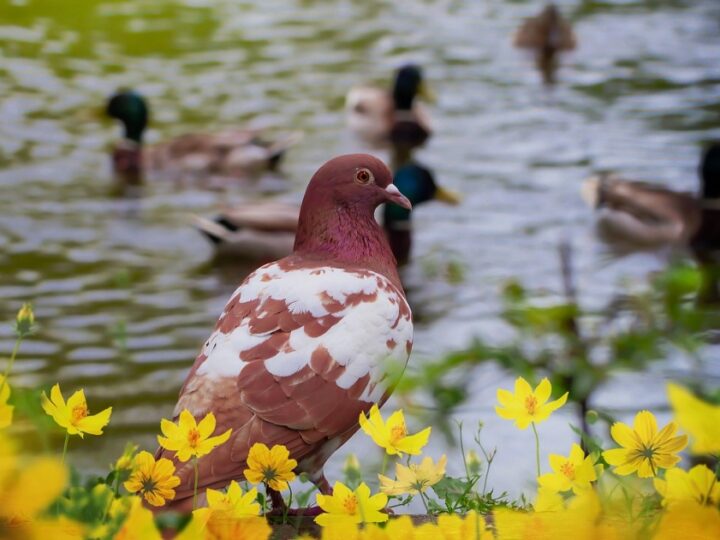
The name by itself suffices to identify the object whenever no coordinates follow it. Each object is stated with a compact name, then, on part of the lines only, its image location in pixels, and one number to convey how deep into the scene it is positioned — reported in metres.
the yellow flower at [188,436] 4.93
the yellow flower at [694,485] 3.63
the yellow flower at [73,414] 4.99
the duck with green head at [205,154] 24.08
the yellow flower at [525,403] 5.27
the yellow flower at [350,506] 4.54
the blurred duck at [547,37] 32.12
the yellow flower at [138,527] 3.50
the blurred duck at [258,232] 19.94
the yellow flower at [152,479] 4.91
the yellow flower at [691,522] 3.09
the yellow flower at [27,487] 3.07
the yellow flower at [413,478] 4.99
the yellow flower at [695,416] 3.06
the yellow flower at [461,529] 3.89
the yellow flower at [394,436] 5.00
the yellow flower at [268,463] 5.05
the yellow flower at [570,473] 4.98
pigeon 6.00
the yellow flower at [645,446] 4.68
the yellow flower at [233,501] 4.89
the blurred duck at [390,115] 27.25
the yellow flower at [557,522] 3.23
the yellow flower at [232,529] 3.83
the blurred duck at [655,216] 20.75
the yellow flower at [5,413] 4.53
